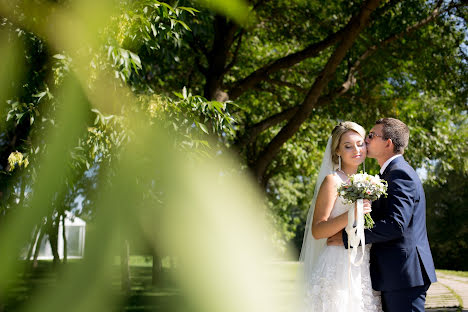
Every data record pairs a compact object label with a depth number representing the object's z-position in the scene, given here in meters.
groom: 3.61
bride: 3.85
